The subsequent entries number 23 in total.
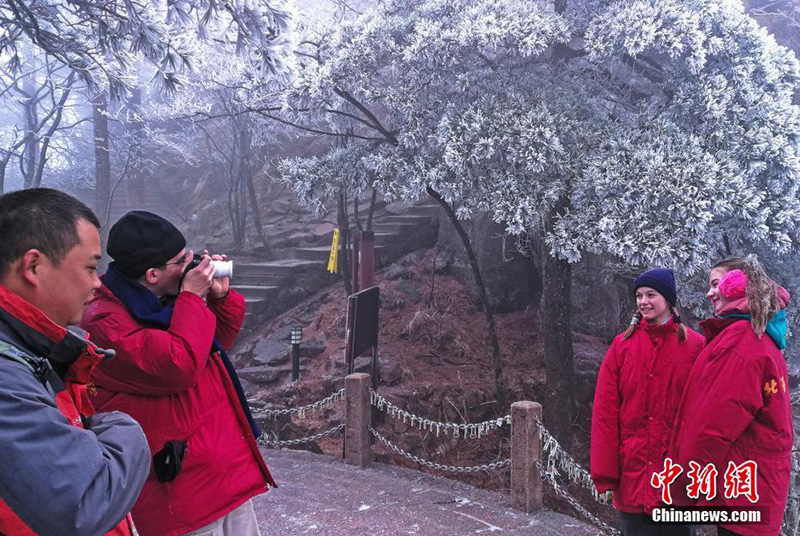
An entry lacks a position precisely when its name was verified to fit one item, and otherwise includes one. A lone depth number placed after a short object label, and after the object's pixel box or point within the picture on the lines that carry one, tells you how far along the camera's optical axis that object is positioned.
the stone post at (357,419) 6.41
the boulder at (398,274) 13.27
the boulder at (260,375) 10.80
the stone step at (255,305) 13.11
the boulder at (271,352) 11.50
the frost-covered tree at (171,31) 5.97
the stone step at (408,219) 14.67
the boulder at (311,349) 11.41
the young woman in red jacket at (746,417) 2.69
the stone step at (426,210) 14.66
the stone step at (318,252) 14.13
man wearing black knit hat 2.08
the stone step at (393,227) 14.55
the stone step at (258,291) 13.44
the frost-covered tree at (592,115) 6.45
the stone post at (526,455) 5.11
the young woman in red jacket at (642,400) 2.96
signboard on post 7.32
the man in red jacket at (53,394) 1.12
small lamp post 10.22
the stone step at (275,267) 13.95
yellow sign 11.30
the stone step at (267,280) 13.83
